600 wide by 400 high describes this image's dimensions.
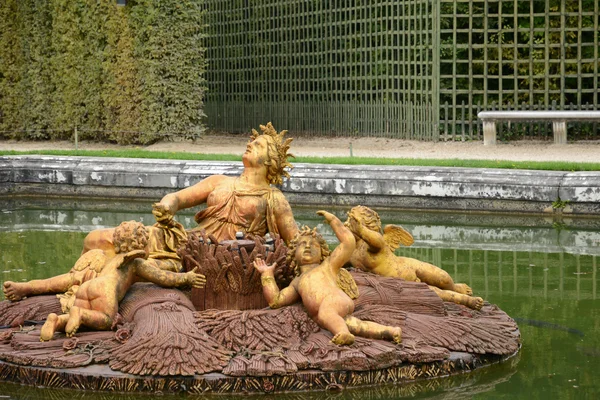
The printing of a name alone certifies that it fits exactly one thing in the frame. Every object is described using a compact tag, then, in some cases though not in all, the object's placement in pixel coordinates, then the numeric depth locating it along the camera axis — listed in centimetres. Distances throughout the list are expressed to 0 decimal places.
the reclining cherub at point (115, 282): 1054
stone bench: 2754
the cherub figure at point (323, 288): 1037
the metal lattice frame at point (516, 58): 2929
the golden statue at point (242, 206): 1179
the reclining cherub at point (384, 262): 1169
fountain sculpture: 998
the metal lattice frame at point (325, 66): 3033
